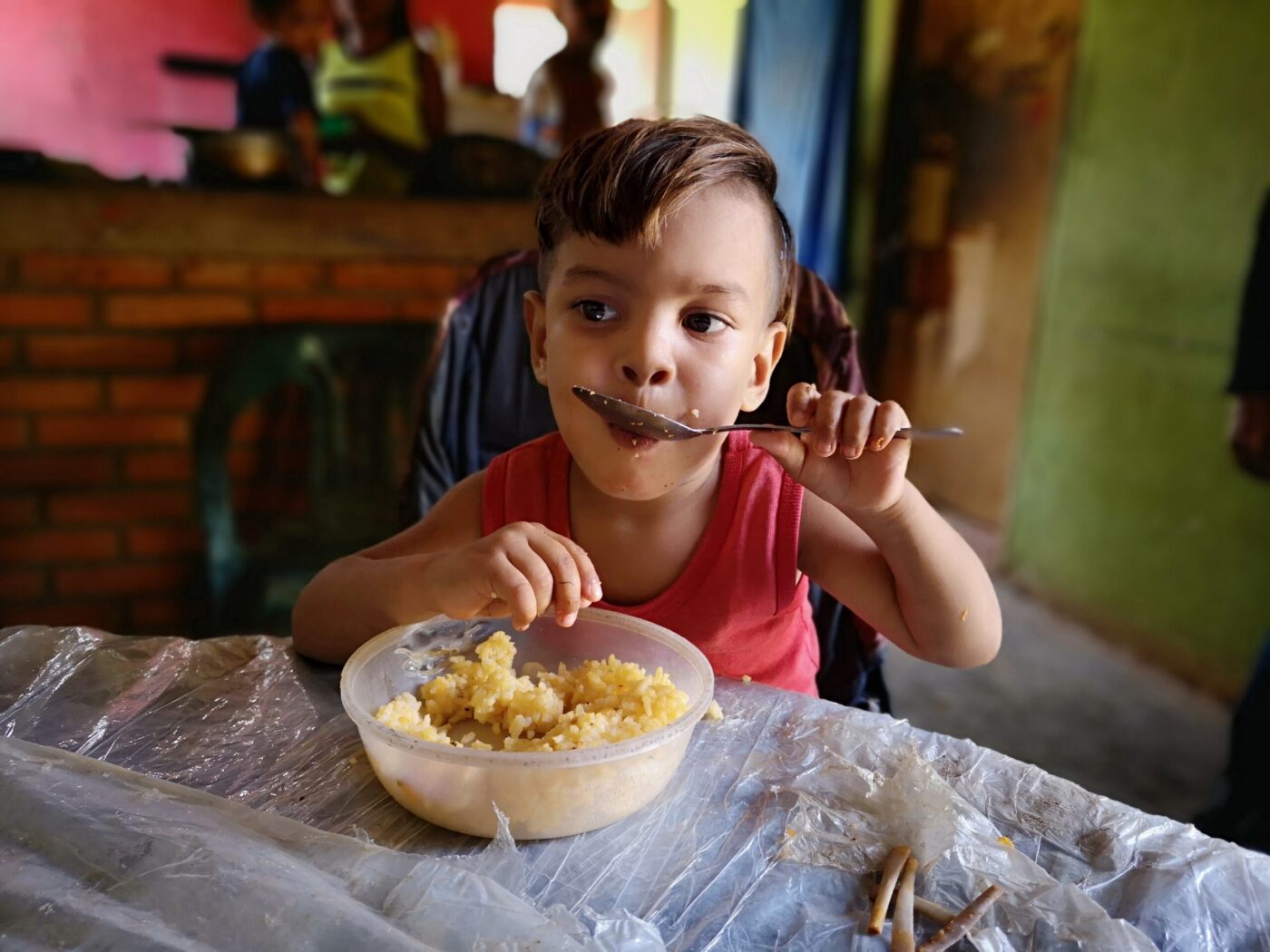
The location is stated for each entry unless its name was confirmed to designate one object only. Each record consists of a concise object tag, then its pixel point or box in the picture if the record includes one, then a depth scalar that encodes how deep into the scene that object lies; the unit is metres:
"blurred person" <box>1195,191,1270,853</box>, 2.09
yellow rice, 0.80
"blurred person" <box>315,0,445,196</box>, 2.71
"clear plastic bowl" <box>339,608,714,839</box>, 0.71
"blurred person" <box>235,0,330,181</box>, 2.63
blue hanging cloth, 3.50
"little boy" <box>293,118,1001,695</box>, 0.89
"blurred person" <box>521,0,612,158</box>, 2.96
